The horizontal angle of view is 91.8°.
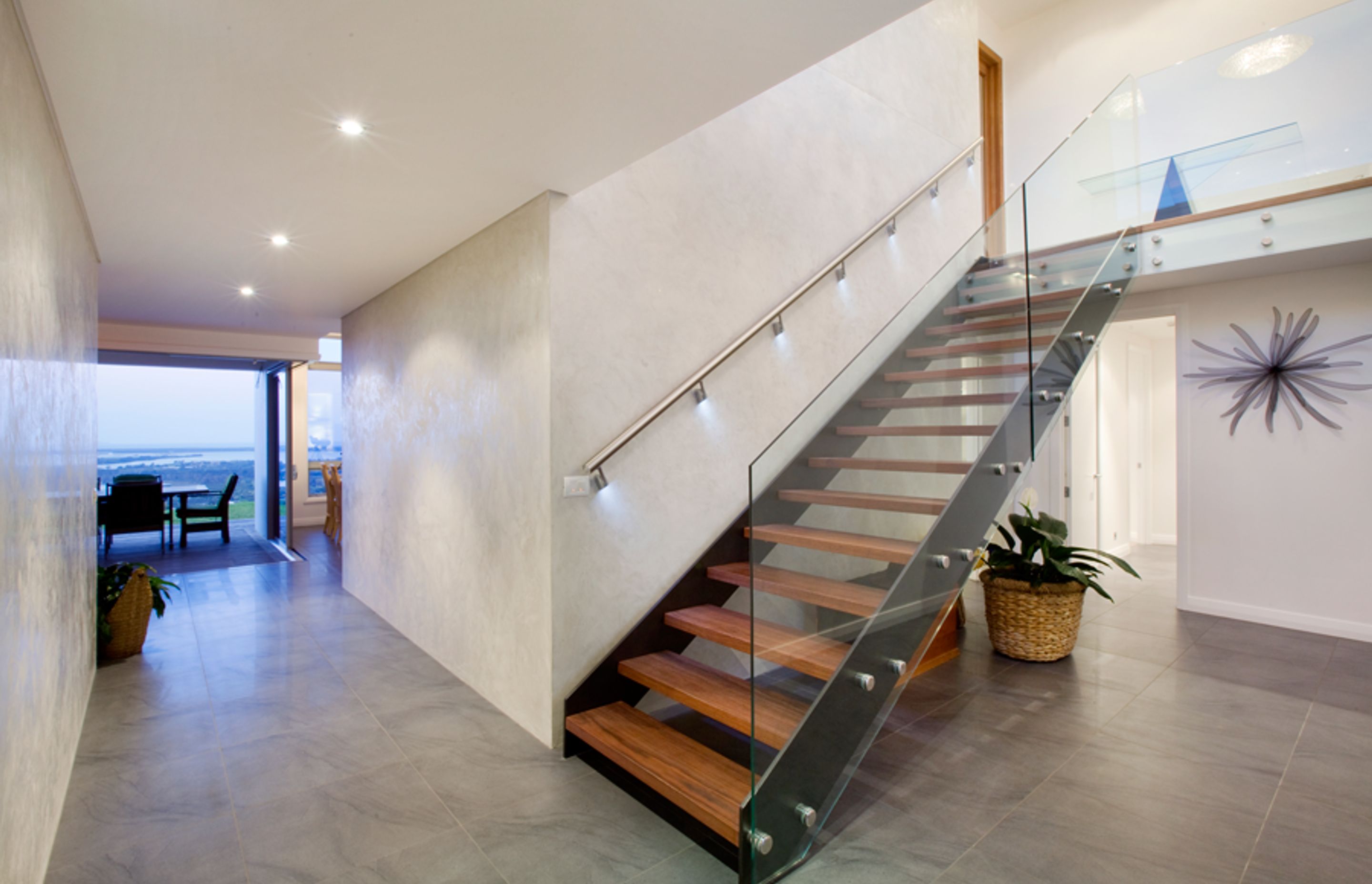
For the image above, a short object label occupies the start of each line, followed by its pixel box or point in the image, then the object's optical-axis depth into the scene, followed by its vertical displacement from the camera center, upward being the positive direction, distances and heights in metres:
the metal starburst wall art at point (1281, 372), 4.81 +0.50
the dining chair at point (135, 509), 7.93 -0.73
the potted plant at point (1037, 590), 4.01 -0.91
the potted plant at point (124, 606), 4.18 -1.01
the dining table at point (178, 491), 8.49 -0.55
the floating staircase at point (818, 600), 2.20 -0.62
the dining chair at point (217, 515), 8.88 -0.90
